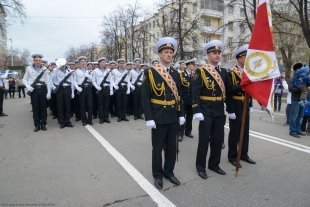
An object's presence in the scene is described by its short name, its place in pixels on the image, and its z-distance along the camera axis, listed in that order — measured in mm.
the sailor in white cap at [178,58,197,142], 7987
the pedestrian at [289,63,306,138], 8359
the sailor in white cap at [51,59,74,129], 9797
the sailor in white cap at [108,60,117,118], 11516
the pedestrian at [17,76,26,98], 25675
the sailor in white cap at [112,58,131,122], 11039
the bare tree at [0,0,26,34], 21922
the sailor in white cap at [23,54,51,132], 8927
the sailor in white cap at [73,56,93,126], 10125
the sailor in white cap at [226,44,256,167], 5523
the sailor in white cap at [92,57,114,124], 10648
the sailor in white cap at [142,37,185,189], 4691
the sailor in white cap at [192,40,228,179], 5152
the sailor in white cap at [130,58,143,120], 11547
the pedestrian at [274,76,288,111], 14609
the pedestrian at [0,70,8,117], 13087
